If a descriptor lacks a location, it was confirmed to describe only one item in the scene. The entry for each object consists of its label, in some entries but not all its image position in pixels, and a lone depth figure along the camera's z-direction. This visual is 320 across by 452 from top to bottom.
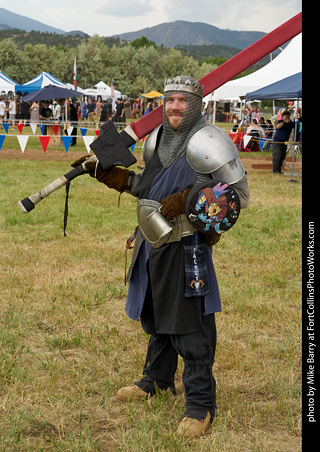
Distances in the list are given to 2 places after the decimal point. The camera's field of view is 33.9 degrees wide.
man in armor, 2.80
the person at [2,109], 26.31
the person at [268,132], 21.00
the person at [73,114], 22.41
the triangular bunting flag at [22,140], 13.45
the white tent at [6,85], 26.69
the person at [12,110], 26.54
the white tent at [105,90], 43.71
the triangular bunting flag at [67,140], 14.47
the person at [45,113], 21.23
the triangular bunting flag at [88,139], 12.60
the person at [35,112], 20.66
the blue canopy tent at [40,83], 27.52
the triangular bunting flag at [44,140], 14.27
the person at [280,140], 13.91
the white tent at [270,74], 16.11
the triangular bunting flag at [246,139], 19.08
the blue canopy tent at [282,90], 12.77
